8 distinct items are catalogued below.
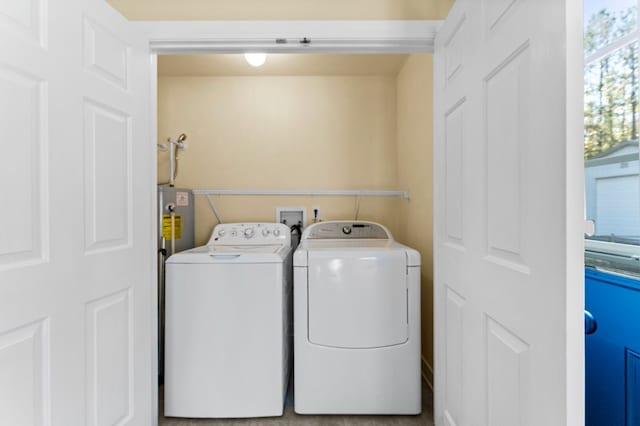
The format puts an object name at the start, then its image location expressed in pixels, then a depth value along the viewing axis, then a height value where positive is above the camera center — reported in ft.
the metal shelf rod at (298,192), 9.40 +0.49
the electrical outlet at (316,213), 9.41 -0.08
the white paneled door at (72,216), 3.03 -0.06
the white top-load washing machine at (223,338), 5.86 -2.18
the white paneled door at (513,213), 2.24 -0.03
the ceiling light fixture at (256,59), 7.80 +3.48
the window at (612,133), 4.05 +0.96
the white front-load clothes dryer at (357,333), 5.91 -2.13
